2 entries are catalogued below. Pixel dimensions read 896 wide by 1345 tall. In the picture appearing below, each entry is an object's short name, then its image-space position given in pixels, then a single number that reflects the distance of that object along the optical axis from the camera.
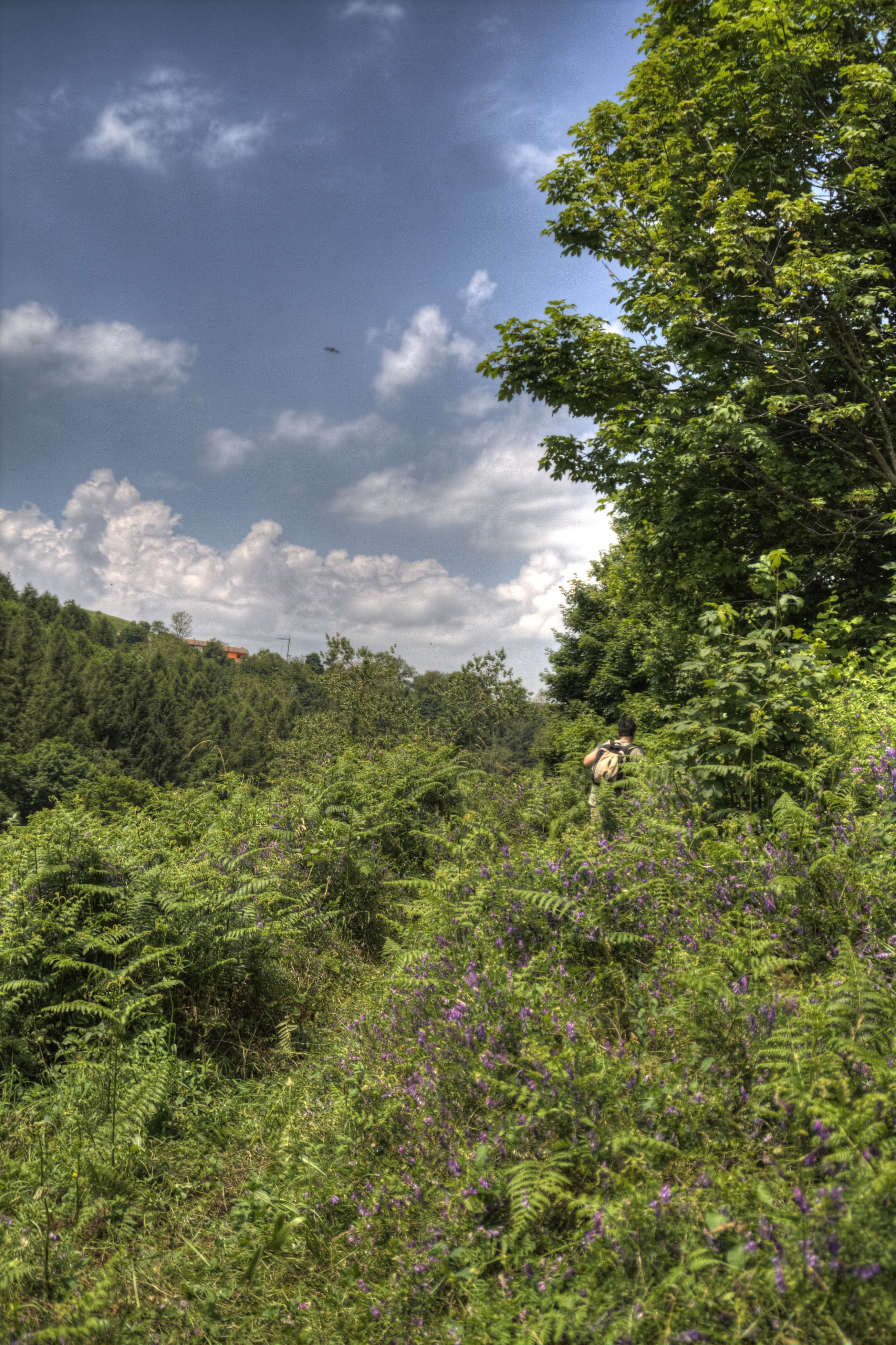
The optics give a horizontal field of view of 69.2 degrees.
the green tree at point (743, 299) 8.30
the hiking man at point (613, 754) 7.91
